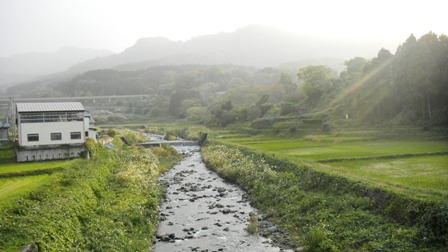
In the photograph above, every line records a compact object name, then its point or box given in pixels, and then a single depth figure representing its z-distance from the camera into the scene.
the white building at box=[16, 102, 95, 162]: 37.47
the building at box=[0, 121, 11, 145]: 48.58
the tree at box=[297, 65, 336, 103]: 91.94
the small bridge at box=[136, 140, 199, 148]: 63.37
